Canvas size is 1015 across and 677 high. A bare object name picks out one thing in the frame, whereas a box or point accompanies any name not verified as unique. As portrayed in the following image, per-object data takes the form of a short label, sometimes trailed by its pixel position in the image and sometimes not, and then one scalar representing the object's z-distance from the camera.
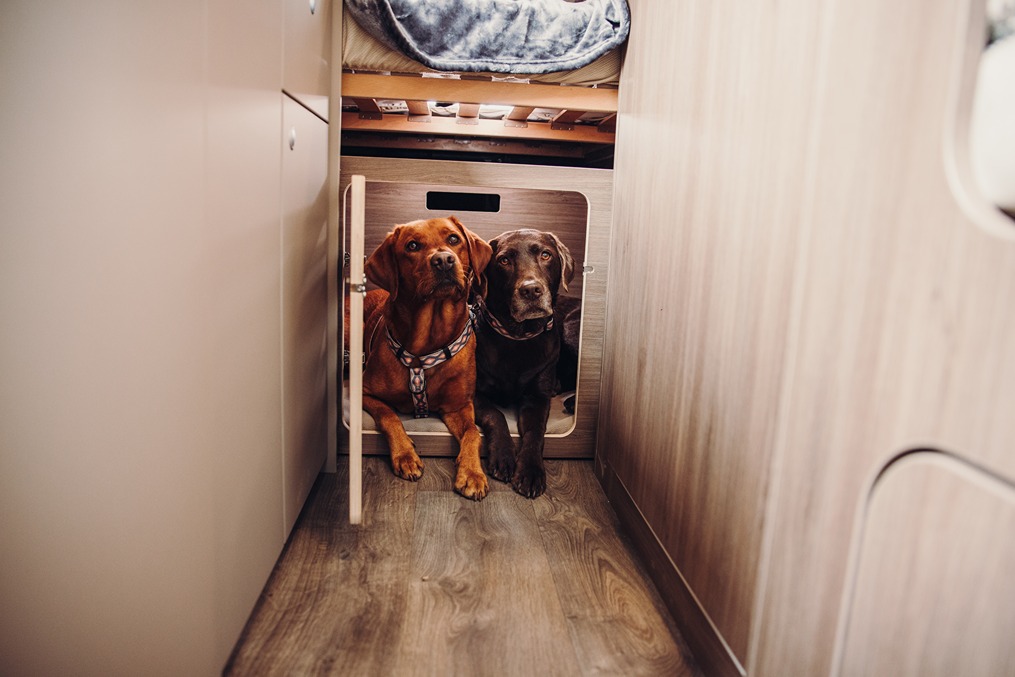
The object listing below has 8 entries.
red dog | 1.89
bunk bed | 1.71
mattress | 1.75
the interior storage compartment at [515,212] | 1.93
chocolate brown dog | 1.97
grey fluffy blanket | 1.68
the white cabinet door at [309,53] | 1.31
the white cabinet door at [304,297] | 1.36
